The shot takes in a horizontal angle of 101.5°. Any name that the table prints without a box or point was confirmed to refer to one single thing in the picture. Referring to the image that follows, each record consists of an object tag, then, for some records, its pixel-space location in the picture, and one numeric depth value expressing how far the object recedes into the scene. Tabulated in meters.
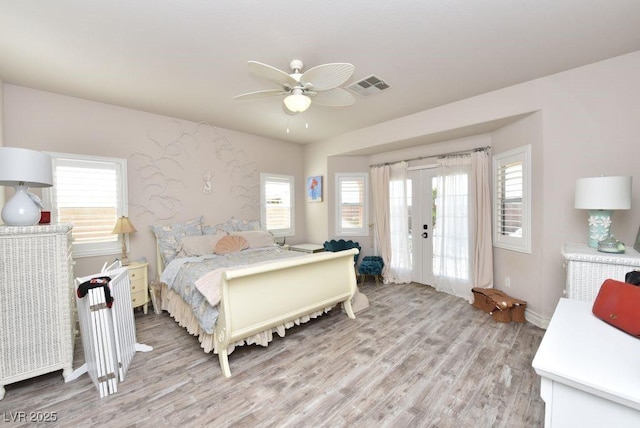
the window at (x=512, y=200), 3.11
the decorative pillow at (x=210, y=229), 4.10
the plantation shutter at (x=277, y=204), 5.05
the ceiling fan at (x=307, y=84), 1.93
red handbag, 1.18
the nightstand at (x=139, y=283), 3.29
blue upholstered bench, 4.62
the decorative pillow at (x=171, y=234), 3.55
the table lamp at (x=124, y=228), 3.22
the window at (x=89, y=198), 3.12
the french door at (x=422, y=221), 4.42
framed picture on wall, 5.32
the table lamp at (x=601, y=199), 2.12
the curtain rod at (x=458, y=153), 3.70
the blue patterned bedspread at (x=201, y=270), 2.38
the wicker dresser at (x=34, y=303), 1.91
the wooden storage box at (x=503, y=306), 3.06
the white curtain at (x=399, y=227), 4.63
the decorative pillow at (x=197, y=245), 3.56
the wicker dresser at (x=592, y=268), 1.98
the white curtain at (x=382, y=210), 4.80
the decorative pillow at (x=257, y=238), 4.16
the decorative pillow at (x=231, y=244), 3.77
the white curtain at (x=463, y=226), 3.65
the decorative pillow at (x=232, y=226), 4.13
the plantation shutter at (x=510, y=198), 3.26
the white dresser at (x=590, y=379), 0.85
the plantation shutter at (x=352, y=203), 5.18
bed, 2.26
